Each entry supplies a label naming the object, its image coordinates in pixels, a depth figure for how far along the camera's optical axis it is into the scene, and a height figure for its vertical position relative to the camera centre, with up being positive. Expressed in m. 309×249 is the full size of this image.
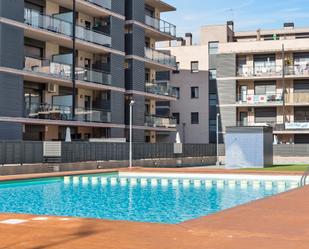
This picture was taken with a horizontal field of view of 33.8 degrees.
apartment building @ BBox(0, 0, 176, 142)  31.84 +5.33
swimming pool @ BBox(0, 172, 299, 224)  15.12 -2.10
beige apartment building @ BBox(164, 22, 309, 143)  54.69 +6.46
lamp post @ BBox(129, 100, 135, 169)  33.22 -1.05
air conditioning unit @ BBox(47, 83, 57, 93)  35.94 +3.75
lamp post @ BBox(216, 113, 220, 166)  44.47 -0.42
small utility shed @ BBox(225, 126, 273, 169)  34.03 -0.43
